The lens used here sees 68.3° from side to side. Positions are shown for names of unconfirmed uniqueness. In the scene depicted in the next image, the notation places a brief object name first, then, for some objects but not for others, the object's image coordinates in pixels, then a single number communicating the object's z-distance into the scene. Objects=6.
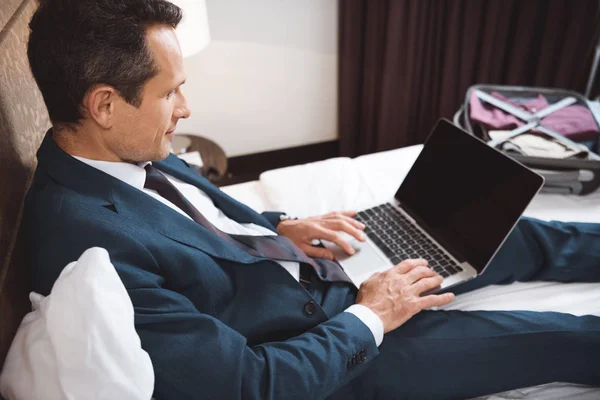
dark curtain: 2.04
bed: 0.79
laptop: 1.04
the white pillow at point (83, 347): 0.59
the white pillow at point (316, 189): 1.45
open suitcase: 1.38
